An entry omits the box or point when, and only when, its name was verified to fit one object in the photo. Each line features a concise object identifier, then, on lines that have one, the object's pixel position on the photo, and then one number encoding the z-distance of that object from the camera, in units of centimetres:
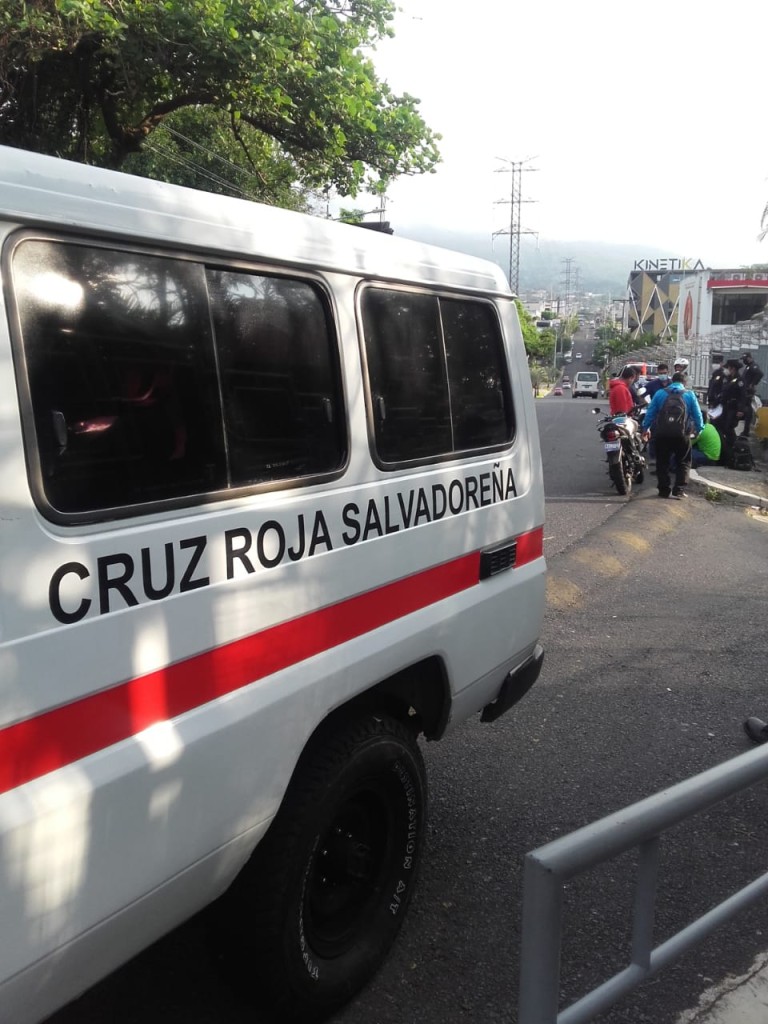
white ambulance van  190
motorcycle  1243
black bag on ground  1450
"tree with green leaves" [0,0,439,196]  1016
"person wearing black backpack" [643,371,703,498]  1149
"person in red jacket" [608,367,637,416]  1334
